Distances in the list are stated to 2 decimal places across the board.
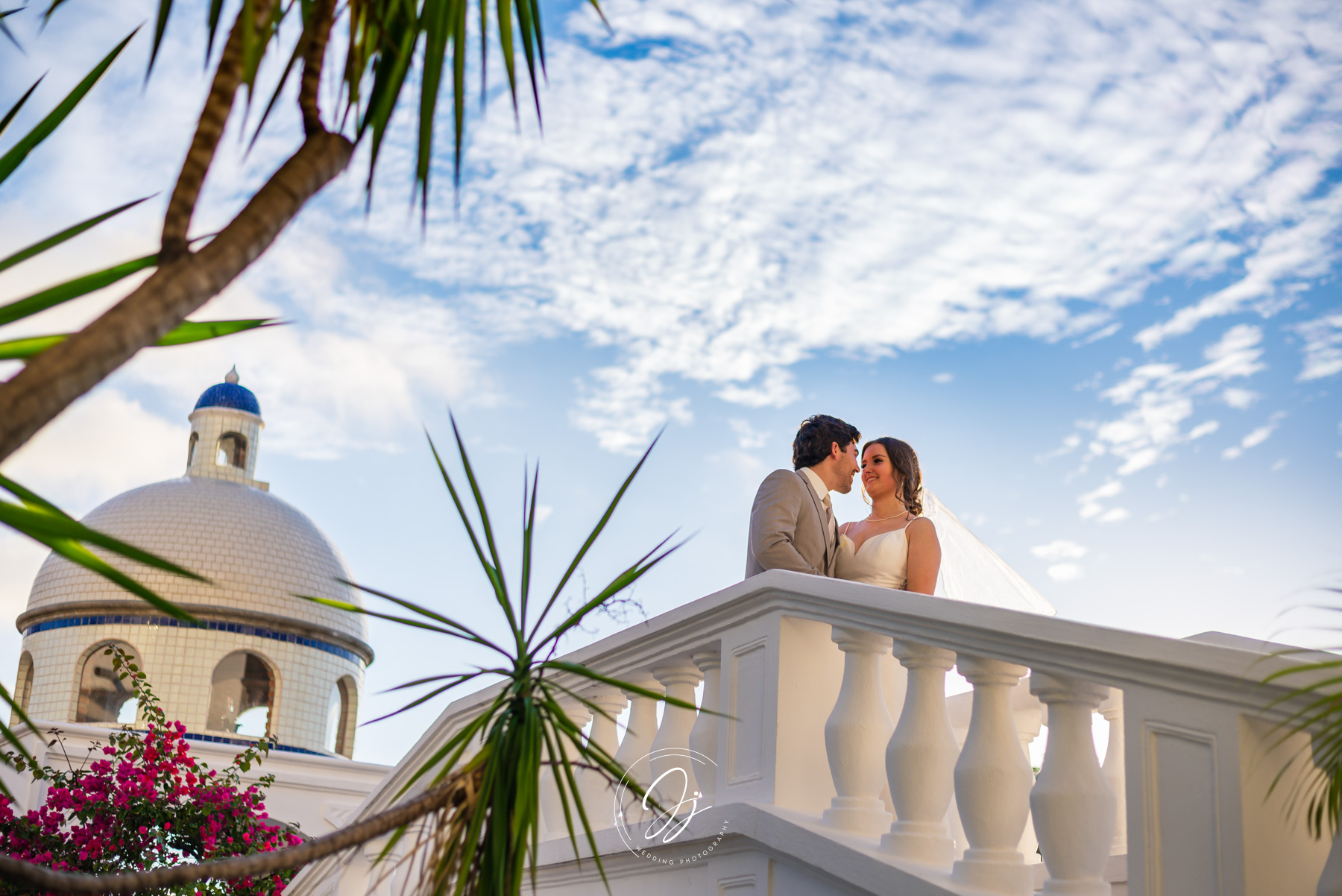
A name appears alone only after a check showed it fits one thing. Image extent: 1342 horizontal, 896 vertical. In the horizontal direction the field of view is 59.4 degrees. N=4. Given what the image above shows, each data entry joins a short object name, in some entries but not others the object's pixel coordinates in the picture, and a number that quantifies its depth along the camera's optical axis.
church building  23.70
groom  4.31
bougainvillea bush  6.58
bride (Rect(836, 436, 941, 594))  4.48
